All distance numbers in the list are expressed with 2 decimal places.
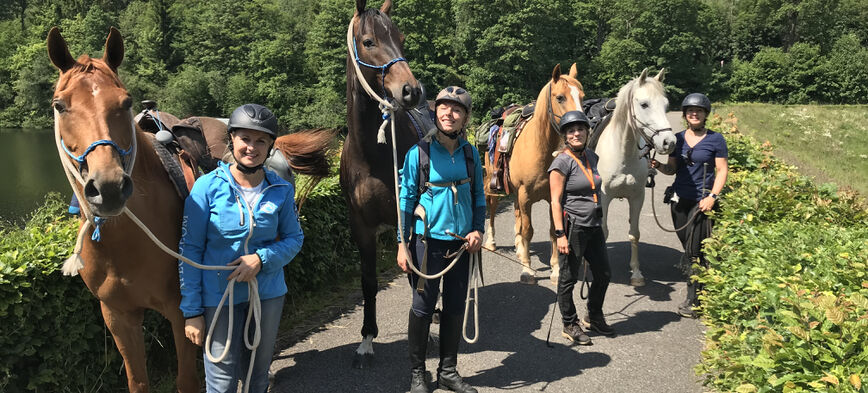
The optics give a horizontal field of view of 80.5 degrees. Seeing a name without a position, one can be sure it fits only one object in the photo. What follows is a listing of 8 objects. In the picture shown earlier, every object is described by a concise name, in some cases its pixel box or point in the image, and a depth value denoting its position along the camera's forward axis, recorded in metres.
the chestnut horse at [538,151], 5.48
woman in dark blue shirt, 5.14
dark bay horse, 3.86
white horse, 5.30
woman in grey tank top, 4.46
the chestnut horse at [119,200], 2.24
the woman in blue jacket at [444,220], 3.47
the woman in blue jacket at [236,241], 2.55
